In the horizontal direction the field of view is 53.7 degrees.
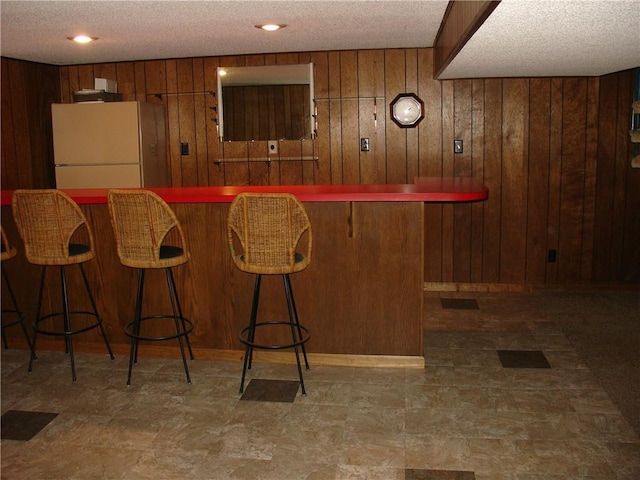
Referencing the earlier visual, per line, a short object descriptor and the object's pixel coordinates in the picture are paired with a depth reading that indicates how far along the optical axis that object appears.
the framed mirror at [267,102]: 5.13
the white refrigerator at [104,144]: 4.99
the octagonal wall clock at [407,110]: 5.05
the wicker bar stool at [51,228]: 3.25
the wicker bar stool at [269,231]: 2.96
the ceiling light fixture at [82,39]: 4.23
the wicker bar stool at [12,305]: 3.46
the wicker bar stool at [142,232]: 3.11
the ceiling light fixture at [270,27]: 4.02
